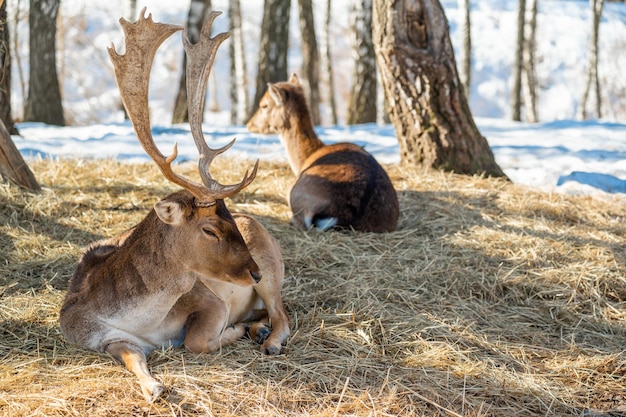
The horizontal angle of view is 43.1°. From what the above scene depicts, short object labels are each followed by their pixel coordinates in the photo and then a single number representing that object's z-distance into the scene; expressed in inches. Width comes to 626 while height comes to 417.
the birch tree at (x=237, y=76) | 707.4
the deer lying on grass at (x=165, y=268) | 161.3
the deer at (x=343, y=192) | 269.6
